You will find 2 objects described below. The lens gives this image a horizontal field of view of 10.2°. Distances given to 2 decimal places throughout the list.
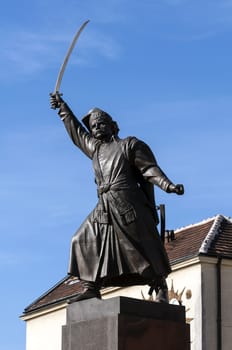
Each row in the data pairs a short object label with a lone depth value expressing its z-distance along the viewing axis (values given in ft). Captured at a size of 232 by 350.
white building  120.06
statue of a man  49.03
